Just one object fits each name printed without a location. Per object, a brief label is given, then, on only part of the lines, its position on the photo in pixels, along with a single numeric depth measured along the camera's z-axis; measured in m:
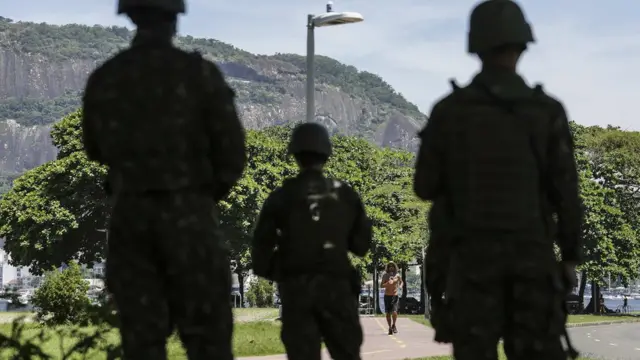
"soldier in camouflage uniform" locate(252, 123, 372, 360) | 7.28
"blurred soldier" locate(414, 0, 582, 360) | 5.06
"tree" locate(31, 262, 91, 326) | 26.92
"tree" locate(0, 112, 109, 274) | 59.09
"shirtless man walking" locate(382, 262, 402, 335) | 25.73
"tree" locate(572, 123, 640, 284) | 67.88
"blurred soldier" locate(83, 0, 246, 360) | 5.17
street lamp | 22.39
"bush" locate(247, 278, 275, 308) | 71.06
